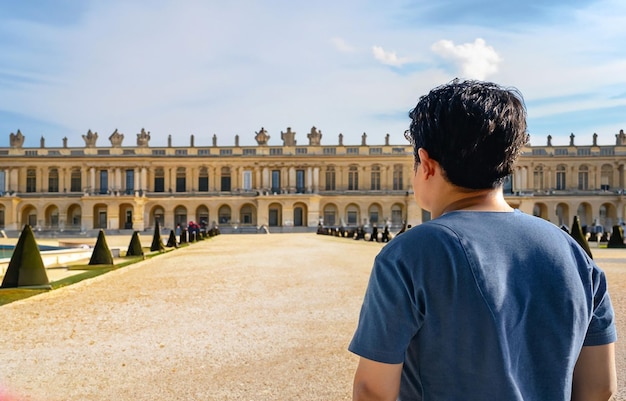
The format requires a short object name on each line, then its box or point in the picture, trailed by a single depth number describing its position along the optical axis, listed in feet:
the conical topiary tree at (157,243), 85.05
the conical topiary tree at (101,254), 58.54
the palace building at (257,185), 194.59
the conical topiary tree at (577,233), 55.35
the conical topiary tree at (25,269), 38.52
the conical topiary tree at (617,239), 85.30
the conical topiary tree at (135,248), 72.74
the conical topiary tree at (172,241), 96.27
